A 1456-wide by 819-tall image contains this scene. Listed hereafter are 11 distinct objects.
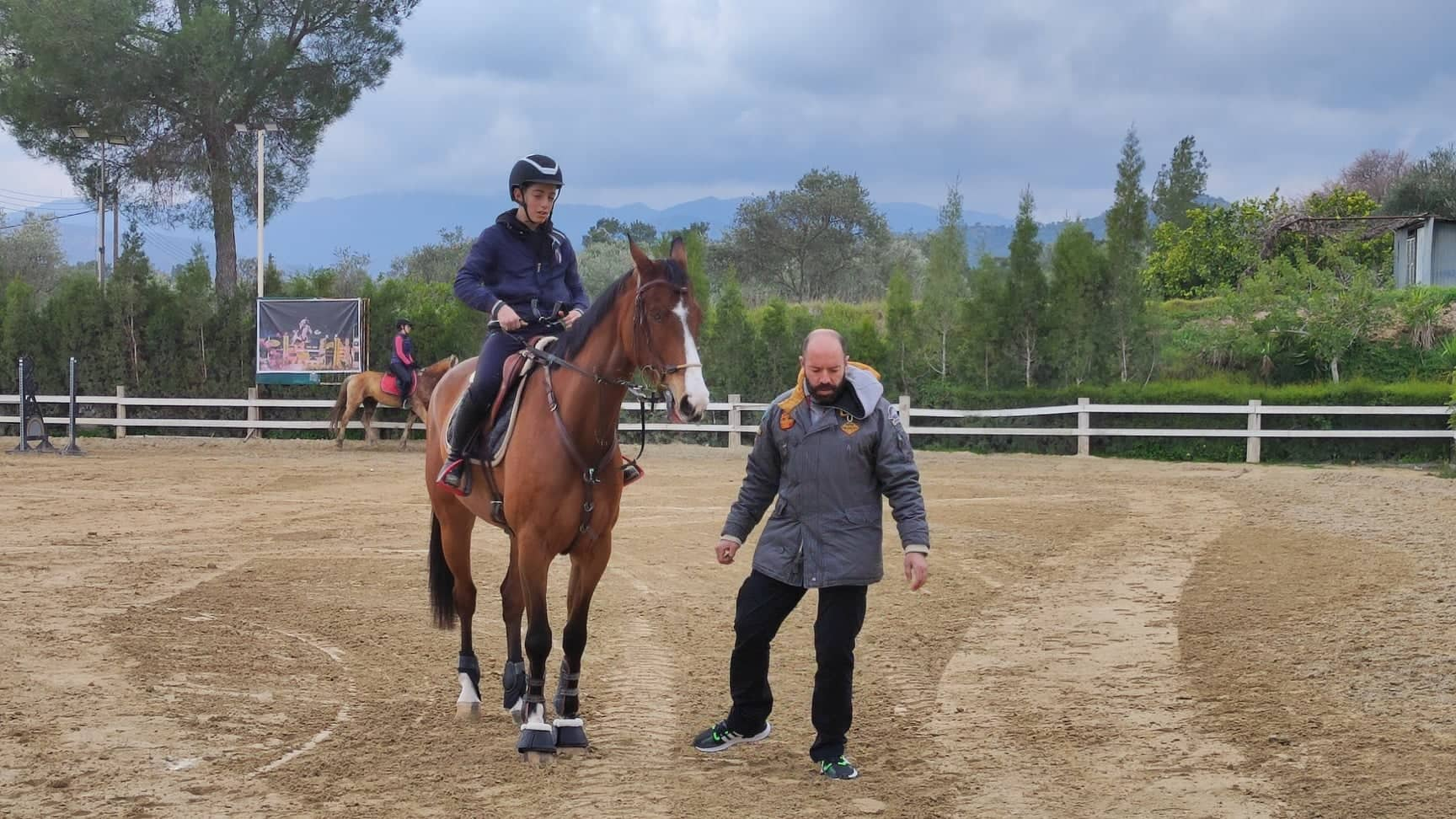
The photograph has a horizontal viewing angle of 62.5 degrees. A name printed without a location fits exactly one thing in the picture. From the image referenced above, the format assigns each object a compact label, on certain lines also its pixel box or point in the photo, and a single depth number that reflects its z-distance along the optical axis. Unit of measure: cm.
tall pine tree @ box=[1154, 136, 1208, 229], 5369
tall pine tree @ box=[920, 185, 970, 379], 2419
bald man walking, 487
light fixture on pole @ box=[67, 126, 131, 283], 2726
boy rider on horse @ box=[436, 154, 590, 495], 596
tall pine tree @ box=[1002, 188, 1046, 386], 2277
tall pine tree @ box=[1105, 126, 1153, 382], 2200
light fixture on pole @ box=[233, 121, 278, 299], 2486
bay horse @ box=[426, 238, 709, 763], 510
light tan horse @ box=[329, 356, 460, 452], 2273
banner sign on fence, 2400
